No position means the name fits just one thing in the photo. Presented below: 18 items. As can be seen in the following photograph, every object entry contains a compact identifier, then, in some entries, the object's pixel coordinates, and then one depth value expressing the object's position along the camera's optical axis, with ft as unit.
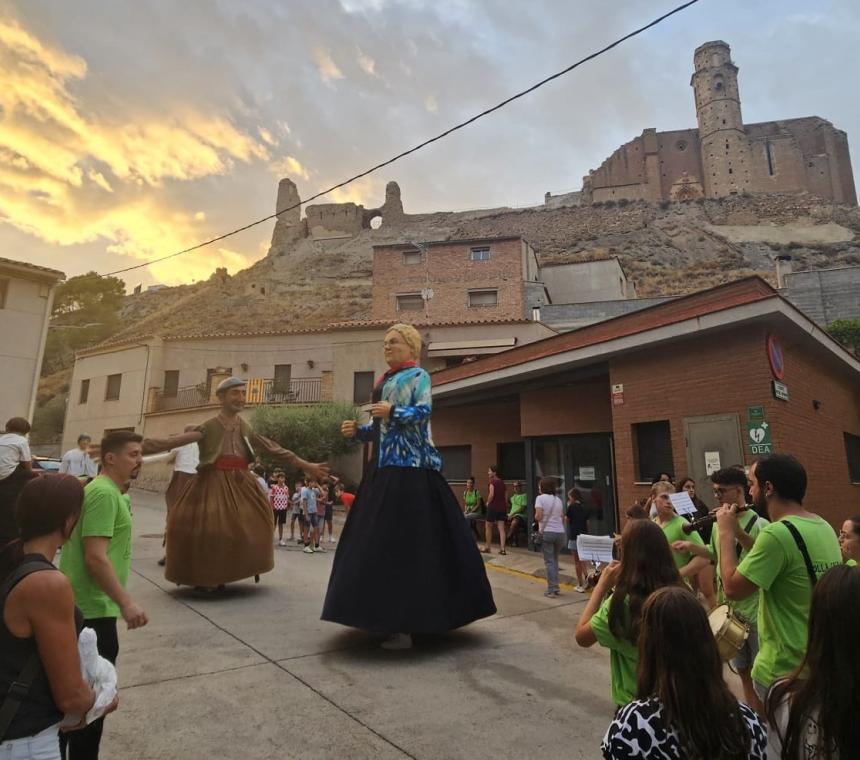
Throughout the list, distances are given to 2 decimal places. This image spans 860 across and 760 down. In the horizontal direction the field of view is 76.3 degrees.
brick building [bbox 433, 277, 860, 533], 26.09
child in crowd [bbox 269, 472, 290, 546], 37.37
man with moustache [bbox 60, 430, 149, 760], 7.91
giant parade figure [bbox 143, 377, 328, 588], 16.98
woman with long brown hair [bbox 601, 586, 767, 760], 4.72
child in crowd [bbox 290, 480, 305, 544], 36.09
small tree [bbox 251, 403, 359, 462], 65.31
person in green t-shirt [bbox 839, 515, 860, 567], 8.86
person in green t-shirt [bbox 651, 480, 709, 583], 12.21
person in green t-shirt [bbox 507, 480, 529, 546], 37.04
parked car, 48.83
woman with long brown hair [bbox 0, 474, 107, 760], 4.87
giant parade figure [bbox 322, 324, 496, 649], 12.21
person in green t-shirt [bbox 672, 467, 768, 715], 10.77
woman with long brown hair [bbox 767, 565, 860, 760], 4.62
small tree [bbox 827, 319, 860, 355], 72.18
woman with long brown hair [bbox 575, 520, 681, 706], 7.23
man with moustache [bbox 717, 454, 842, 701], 7.40
